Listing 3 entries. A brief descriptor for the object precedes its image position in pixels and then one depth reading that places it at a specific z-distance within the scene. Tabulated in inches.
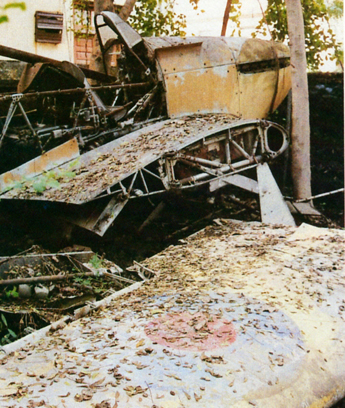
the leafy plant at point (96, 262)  237.7
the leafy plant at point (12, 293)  212.7
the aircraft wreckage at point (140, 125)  267.1
